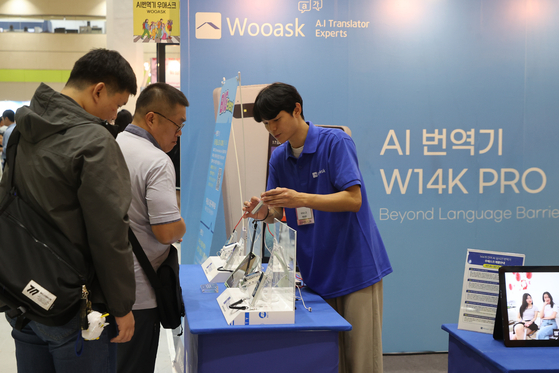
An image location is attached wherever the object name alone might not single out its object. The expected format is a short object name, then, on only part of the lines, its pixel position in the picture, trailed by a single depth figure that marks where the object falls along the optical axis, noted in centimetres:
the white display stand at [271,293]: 164
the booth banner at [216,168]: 292
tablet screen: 165
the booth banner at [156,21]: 373
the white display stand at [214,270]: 218
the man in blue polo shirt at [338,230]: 195
